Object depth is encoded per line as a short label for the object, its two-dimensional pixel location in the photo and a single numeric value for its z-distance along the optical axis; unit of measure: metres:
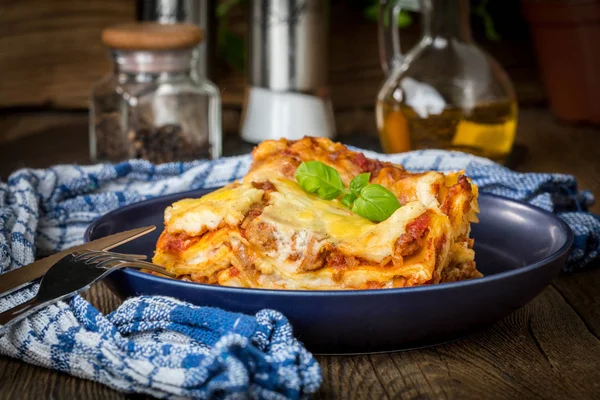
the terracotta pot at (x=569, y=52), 1.22
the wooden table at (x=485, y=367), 0.80
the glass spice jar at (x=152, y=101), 1.12
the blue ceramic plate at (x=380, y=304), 0.79
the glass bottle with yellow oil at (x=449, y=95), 1.11
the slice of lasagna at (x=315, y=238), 0.85
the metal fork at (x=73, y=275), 0.82
